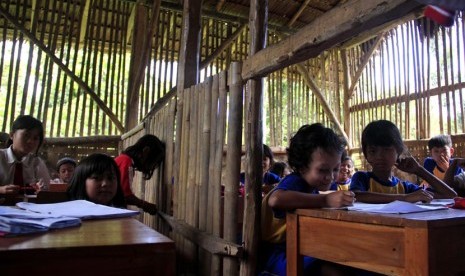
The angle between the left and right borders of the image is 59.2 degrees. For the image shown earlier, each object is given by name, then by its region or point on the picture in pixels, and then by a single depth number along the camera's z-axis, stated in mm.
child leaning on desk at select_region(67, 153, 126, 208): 2389
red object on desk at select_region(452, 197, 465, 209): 1679
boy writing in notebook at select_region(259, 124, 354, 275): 1930
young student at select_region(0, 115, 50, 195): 3197
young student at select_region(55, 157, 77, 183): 5391
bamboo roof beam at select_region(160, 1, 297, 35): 7012
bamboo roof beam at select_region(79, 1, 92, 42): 6875
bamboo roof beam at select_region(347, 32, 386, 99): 8125
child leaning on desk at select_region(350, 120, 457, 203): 2508
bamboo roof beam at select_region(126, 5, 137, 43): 6934
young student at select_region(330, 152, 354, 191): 4699
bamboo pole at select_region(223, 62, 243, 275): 2521
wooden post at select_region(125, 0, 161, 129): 6531
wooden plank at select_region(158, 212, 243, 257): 2413
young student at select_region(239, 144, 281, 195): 4910
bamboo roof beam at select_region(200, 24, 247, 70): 7238
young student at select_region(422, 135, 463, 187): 4863
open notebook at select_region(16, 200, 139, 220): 1482
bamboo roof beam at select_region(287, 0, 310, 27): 7741
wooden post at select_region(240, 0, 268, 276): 2391
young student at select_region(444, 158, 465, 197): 3395
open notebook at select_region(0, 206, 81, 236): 1115
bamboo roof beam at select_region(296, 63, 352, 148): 8328
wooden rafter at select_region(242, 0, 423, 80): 1517
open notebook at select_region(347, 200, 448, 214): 1471
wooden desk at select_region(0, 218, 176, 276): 911
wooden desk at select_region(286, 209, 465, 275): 1247
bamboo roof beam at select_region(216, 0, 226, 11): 7284
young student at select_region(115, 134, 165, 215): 3734
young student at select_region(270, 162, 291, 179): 5852
